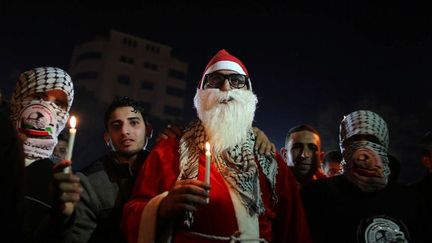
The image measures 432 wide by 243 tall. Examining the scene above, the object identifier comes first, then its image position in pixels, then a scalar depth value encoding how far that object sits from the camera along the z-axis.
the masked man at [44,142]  2.21
